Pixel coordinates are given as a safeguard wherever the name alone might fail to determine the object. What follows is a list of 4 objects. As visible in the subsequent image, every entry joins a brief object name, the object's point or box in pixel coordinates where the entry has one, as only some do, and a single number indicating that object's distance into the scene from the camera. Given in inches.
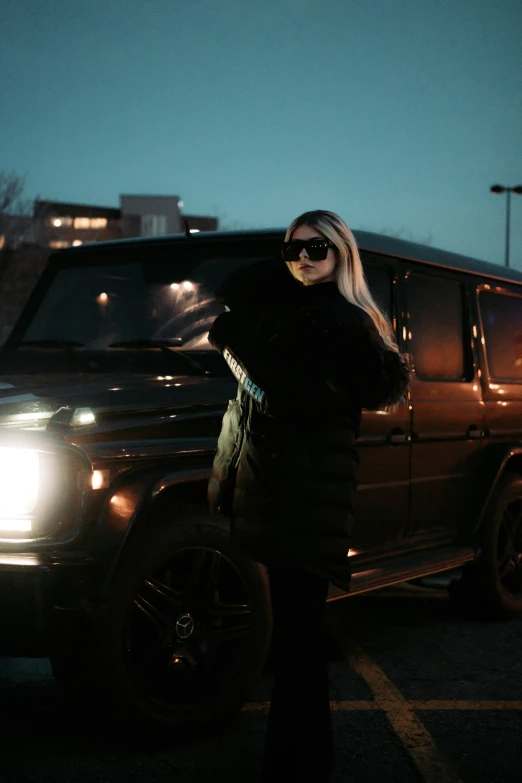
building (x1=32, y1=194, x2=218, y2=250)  2920.8
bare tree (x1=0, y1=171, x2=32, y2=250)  1743.4
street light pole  1349.3
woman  116.1
